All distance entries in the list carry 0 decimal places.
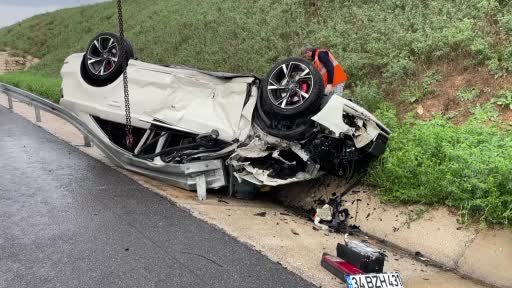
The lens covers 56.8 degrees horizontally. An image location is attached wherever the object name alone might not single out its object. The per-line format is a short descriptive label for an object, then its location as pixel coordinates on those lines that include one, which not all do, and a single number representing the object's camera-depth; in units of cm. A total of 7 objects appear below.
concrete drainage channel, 407
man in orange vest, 612
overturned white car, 532
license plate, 351
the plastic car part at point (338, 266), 373
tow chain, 609
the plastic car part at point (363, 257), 372
